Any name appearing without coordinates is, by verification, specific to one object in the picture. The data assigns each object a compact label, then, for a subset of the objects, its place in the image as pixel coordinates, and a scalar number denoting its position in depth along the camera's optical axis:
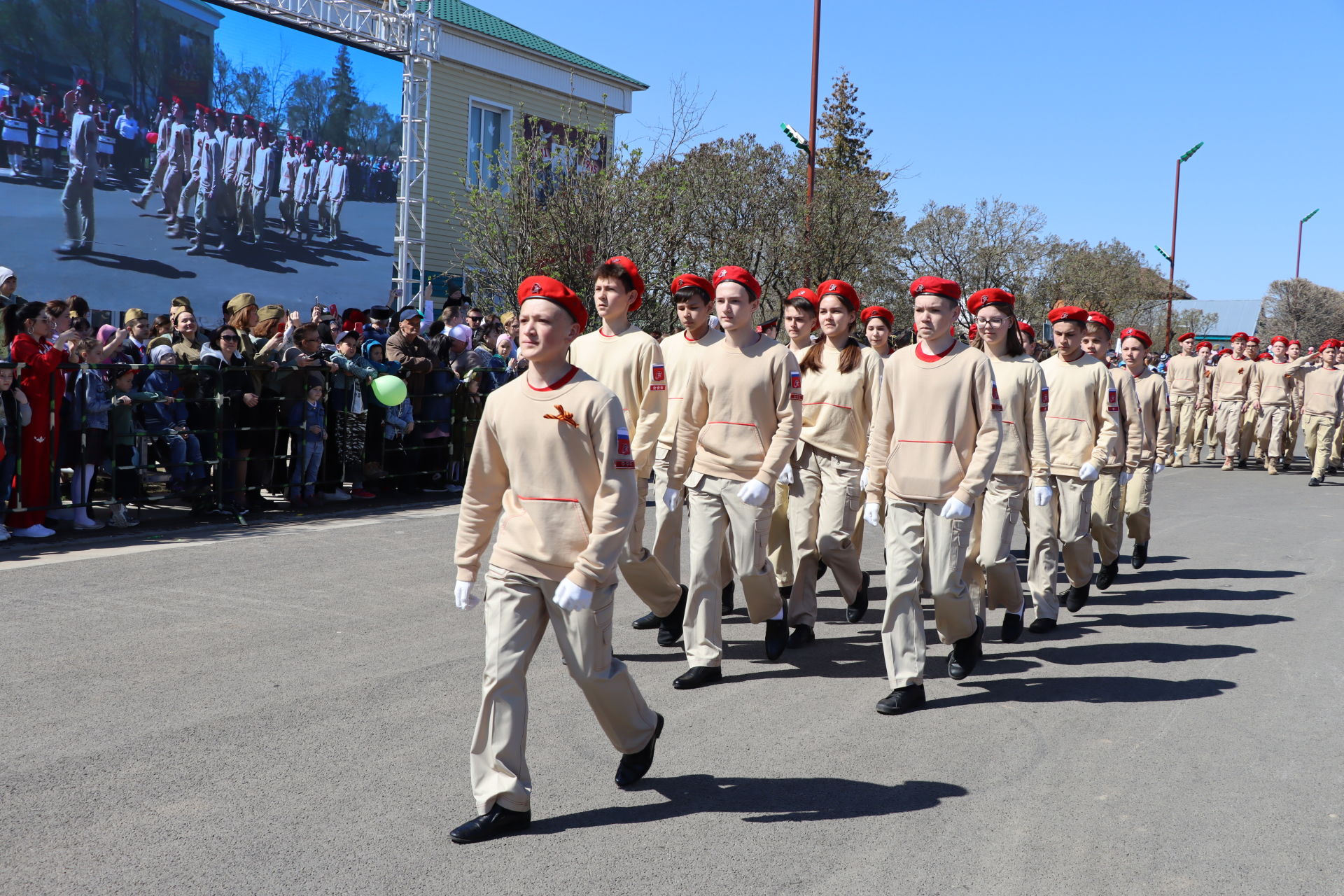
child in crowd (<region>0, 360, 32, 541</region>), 9.09
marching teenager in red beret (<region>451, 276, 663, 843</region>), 4.13
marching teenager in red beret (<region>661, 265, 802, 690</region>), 6.29
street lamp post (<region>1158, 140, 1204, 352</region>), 42.00
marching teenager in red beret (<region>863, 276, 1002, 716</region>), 5.82
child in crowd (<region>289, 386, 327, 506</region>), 11.41
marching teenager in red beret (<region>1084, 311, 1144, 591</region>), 8.66
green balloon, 11.43
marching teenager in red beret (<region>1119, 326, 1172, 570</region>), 9.77
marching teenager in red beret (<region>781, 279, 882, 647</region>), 7.13
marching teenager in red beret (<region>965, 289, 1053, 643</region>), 7.11
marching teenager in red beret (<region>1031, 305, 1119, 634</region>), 8.41
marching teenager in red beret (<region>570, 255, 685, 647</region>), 6.32
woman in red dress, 9.30
